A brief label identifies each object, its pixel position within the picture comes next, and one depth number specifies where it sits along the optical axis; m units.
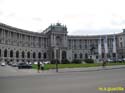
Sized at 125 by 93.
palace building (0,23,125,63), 74.94
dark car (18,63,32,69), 34.56
